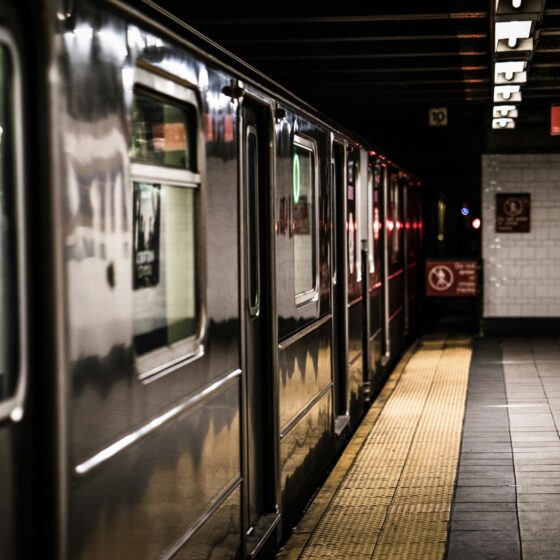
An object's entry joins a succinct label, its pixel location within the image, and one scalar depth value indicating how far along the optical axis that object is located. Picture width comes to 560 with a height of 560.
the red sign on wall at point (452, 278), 15.86
